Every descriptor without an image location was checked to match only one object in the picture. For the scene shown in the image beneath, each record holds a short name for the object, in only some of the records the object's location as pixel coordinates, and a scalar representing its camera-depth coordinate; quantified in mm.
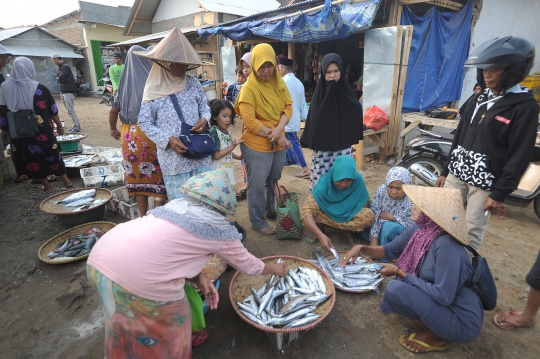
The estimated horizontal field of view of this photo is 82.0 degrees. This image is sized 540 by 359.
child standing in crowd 3823
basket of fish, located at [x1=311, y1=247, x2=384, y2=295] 2883
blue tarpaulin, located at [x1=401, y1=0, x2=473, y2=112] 6527
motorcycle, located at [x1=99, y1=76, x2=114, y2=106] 16031
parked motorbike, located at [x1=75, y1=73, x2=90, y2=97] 20072
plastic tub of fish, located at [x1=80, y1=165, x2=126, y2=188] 5145
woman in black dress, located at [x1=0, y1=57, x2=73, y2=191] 4754
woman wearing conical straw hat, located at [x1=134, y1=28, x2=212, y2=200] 2818
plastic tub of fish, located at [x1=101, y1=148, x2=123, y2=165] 5948
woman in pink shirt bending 1678
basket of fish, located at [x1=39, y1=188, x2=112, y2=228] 3916
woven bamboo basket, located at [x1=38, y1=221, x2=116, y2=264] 3312
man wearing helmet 2379
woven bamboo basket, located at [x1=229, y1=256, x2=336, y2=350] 2219
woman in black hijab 4027
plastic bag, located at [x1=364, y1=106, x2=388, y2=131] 6461
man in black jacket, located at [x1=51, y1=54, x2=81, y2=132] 9438
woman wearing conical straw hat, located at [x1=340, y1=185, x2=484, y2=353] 2074
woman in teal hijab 3553
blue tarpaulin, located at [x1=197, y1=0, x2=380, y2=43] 5707
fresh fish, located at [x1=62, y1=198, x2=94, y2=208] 4117
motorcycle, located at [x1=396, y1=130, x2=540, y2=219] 4348
